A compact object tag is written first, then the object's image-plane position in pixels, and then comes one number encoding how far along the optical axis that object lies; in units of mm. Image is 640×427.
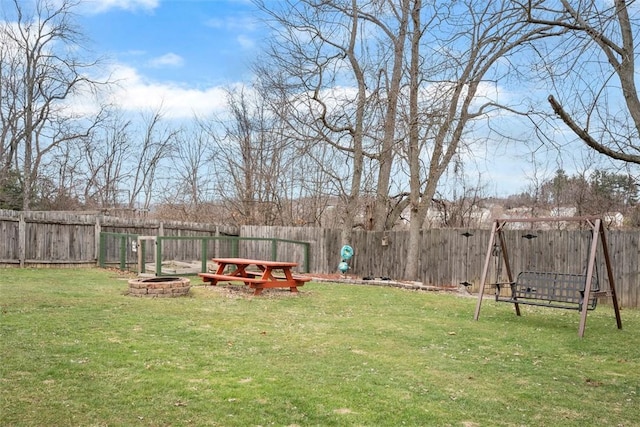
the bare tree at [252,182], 23078
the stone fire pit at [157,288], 9883
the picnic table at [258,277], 11102
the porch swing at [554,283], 7715
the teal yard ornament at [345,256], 16188
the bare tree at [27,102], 20766
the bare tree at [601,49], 4824
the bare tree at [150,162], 28000
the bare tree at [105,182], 26000
